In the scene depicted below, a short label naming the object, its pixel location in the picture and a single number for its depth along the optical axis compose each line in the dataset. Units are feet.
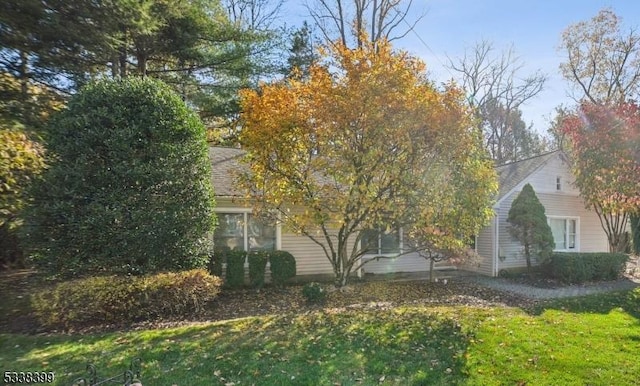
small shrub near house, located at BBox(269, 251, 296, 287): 35.36
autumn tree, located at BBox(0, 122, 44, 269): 26.96
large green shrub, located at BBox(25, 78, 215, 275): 24.44
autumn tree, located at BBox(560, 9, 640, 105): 76.13
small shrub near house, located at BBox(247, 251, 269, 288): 34.68
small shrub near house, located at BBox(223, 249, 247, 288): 33.68
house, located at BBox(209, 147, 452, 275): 36.48
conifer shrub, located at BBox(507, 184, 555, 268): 40.98
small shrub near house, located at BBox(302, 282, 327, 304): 28.71
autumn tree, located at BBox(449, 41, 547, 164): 93.56
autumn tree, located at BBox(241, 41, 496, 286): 26.37
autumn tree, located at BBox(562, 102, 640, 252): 43.24
